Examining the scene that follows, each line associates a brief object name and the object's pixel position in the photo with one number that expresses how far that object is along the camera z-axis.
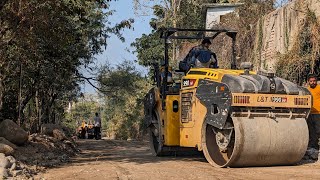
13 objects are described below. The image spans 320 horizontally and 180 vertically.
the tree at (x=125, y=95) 28.89
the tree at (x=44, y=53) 11.03
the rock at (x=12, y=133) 11.25
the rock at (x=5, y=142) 10.28
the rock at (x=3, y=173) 7.45
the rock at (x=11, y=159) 8.43
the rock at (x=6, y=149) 9.32
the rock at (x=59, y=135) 16.13
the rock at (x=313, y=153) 9.98
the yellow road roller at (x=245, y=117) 8.45
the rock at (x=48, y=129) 16.64
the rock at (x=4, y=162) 7.96
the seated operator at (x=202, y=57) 10.55
